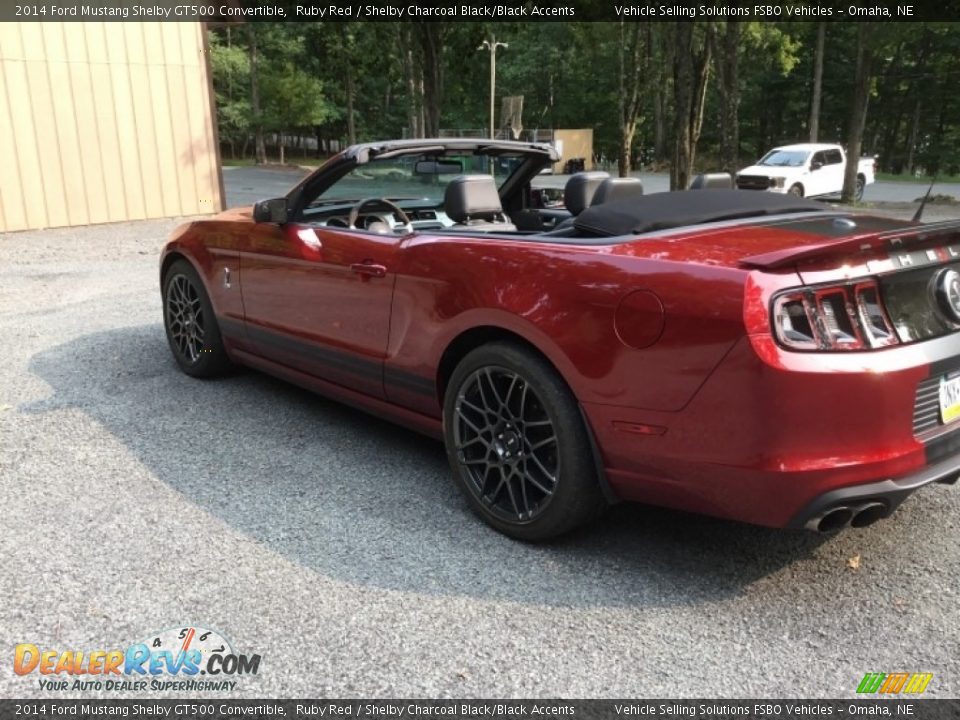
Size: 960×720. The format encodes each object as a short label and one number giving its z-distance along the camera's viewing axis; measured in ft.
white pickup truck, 70.31
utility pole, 97.92
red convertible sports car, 7.60
